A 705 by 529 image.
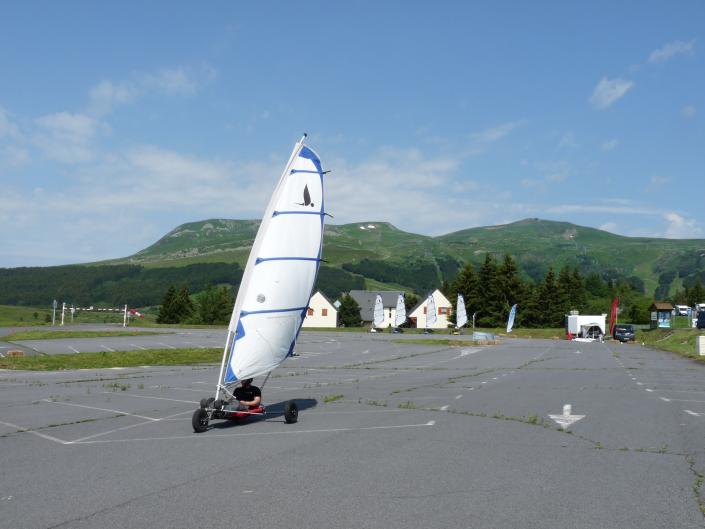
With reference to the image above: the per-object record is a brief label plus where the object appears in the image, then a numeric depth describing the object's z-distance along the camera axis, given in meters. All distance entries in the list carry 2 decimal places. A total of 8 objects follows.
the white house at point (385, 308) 189.62
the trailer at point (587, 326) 92.38
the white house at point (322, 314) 165.88
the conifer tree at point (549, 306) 123.31
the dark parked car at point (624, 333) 88.06
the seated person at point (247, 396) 14.82
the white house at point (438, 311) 161.91
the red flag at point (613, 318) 110.53
